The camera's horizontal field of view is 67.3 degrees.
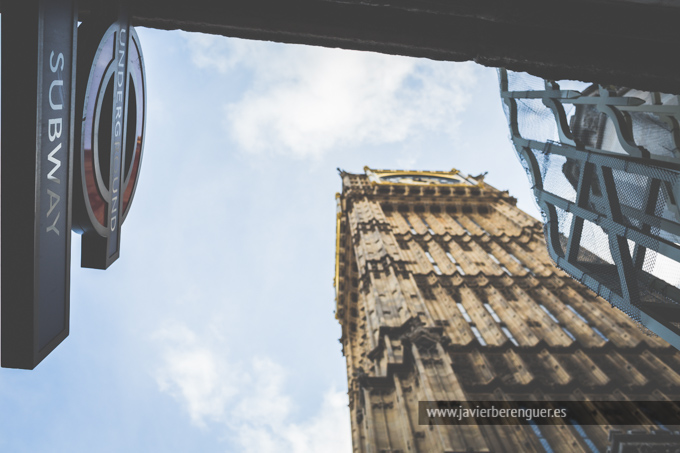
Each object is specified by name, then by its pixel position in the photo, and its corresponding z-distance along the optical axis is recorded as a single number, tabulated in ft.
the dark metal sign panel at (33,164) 13.23
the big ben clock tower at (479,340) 58.34
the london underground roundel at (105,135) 16.12
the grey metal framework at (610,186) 24.81
